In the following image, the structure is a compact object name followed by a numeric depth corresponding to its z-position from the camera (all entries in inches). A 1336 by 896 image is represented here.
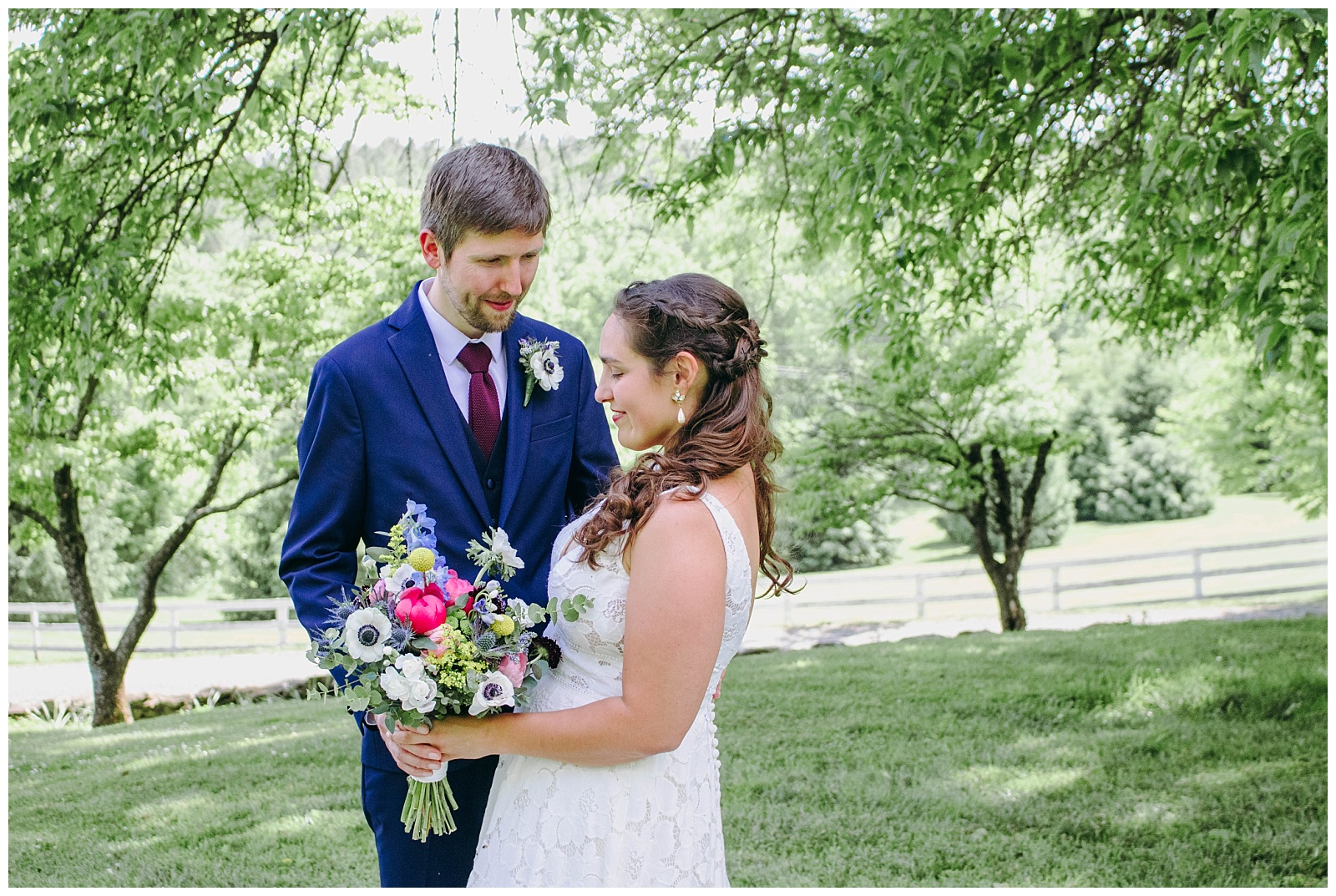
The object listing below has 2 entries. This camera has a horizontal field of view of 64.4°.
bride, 78.4
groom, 91.4
